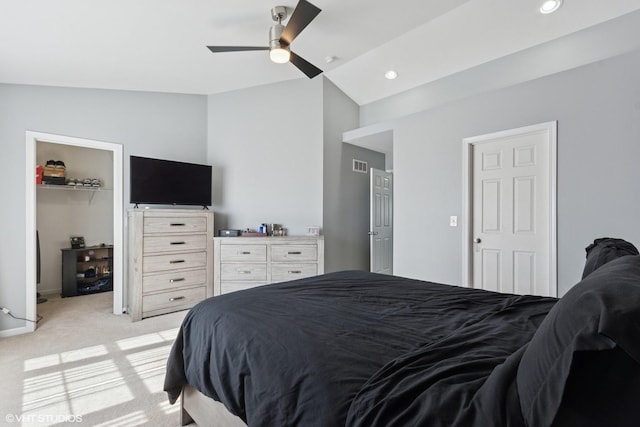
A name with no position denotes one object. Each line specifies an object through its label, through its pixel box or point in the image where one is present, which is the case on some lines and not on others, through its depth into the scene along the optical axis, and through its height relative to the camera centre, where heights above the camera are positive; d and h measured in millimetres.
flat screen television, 3834 +392
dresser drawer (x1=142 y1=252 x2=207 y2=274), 3744 -605
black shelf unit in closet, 4719 -894
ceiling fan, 2282 +1415
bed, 636 -462
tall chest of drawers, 3666 -579
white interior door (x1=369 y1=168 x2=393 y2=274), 4832 -130
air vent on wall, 5180 +782
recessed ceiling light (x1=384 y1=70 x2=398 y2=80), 4425 +1949
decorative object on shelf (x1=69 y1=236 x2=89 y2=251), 4934 -460
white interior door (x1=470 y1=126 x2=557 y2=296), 3025 +19
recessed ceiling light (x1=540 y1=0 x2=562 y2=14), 3051 +2026
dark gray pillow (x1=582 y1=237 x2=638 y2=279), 1458 -182
